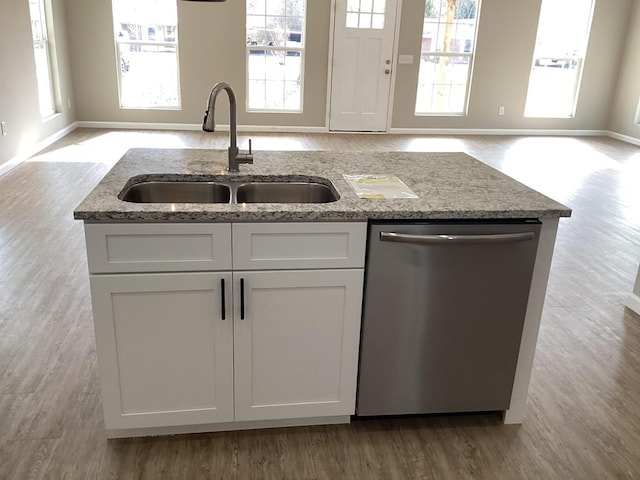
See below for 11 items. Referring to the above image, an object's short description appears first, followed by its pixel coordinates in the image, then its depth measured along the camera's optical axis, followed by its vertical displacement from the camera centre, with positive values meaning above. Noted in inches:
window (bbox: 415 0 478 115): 317.7 -7.8
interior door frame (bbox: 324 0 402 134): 306.3 -13.4
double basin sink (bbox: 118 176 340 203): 83.5 -22.5
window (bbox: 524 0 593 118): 329.7 -6.2
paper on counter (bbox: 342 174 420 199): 76.7 -20.0
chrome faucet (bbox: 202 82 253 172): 77.0 -12.7
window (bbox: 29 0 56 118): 256.8 -14.4
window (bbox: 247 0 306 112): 303.4 -10.5
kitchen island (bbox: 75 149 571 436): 68.1 -31.8
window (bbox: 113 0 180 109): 297.0 -12.3
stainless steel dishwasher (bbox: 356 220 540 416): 72.9 -35.1
